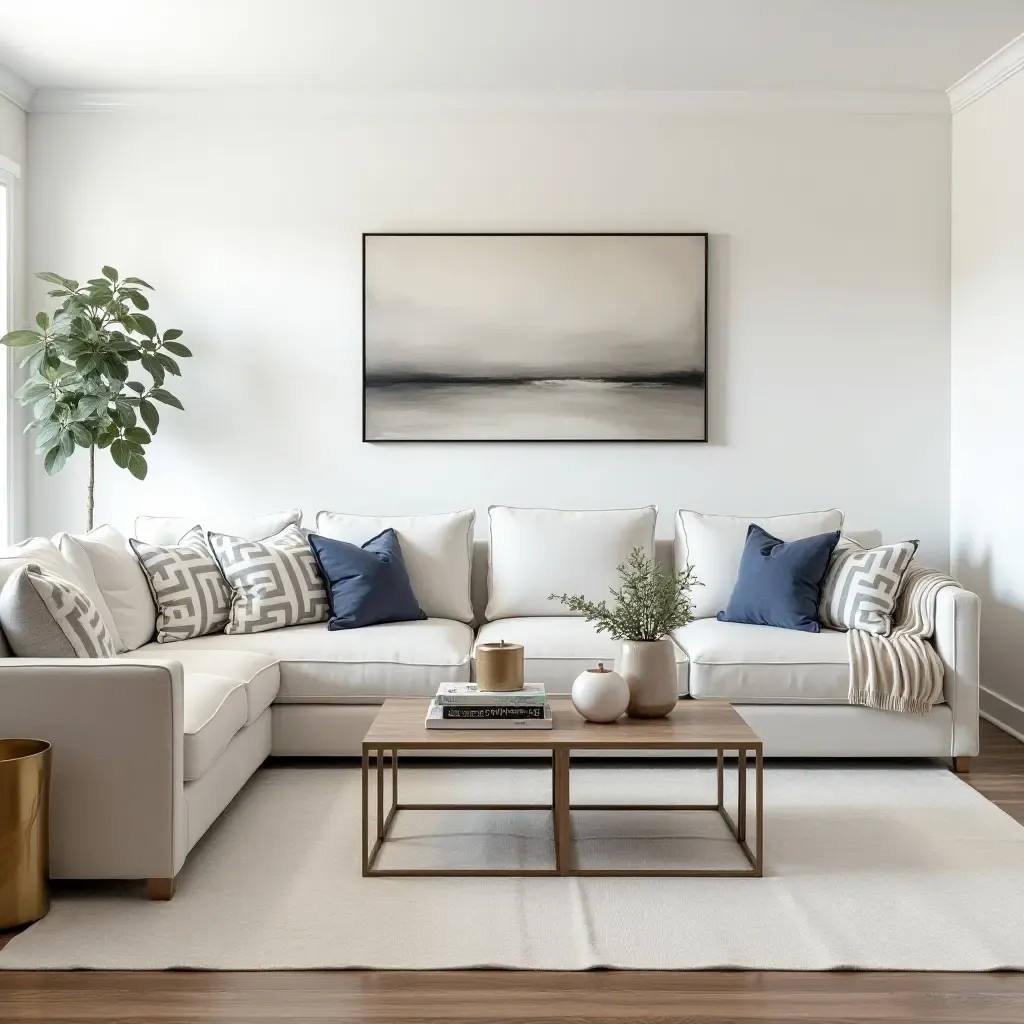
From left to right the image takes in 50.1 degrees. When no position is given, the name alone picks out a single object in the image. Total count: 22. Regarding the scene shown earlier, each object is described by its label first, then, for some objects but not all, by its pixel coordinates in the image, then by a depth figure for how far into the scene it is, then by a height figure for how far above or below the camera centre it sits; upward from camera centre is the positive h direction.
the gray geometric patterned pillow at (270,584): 4.16 -0.28
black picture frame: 5.02 +0.64
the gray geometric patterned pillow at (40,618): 2.84 -0.28
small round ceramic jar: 3.00 -0.50
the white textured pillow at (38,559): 3.08 -0.14
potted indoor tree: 4.59 +0.58
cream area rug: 2.41 -0.95
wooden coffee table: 2.84 -0.60
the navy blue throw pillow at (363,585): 4.18 -0.28
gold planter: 2.47 -0.75
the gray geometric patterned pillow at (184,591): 4.05 -0.30
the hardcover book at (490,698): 3.00 -0.51
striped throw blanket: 3.80 -0.55
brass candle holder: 3.12 -0.44
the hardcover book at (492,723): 2.98 -0.57
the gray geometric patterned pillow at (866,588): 4.06 -0.28
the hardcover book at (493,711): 3.00 -0.54
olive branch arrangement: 3.11 -0.27
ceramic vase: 3.06 -0.46
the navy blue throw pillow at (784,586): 4.12 -0.27
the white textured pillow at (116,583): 3.71 -0.25
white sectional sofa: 3.29 -0.56
